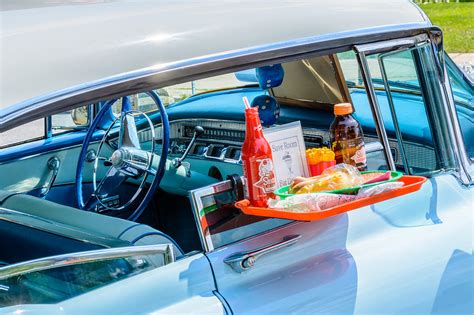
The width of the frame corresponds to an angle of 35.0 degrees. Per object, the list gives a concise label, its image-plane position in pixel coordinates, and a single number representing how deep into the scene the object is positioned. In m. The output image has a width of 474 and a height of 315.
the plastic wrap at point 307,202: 2.09
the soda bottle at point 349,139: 2.38
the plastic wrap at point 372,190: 2.15
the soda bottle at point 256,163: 2.08
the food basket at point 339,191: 2.14
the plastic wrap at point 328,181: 2.19
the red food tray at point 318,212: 2.05
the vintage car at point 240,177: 1.84
